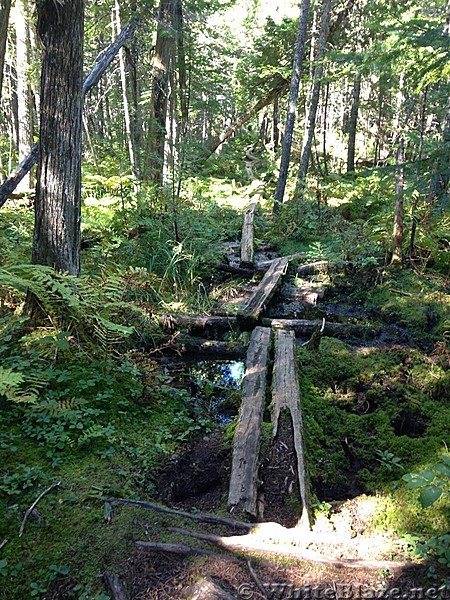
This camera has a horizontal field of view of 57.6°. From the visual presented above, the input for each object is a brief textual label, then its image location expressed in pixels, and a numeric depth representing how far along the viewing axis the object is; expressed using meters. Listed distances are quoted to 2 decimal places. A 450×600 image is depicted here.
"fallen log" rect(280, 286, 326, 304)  8.52
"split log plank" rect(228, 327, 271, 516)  3.07
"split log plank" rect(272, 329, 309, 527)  3.23
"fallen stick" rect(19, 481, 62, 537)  2.48
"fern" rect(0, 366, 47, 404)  3.10
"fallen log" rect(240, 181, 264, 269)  10.01
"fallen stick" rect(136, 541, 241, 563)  2.47
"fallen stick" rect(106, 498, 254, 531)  2.79
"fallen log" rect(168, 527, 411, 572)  2.43
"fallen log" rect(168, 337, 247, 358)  6.13
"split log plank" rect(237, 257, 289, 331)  6.81
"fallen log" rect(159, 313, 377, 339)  6.59
